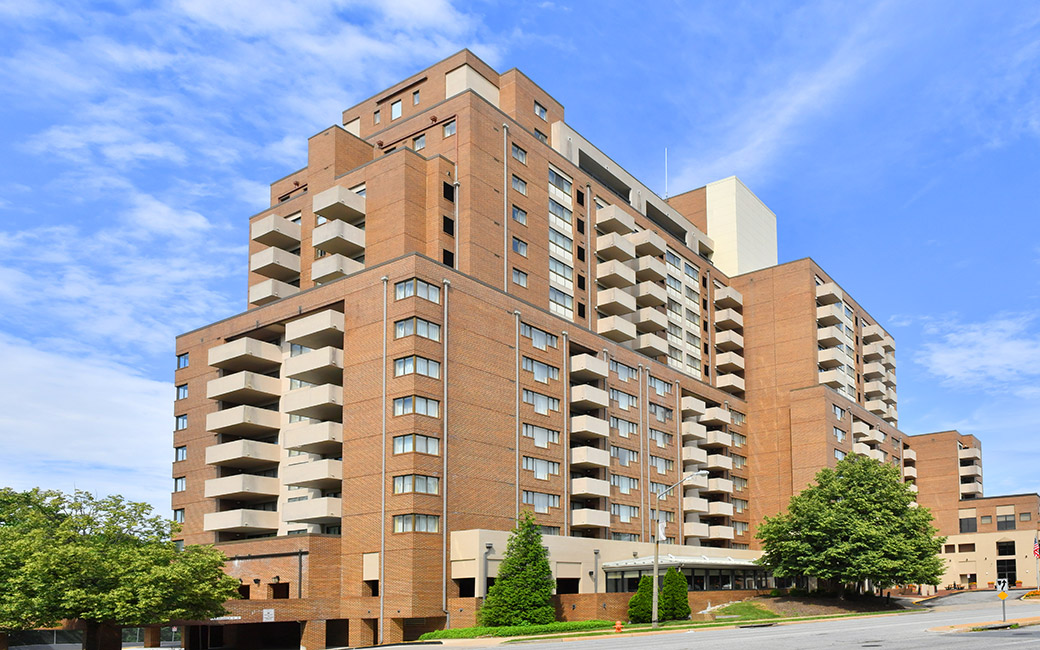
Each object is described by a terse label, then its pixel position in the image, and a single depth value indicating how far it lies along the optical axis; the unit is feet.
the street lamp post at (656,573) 192.95
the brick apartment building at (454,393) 211.82
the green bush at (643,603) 212.95
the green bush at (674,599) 216.95
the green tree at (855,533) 266.16
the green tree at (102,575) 171.12
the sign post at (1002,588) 164.39
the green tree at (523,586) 194.39
